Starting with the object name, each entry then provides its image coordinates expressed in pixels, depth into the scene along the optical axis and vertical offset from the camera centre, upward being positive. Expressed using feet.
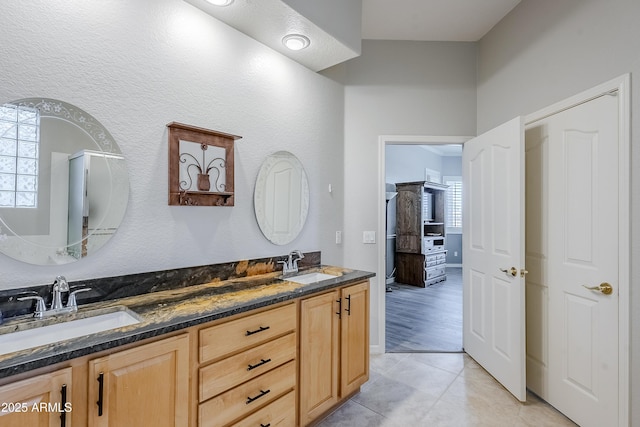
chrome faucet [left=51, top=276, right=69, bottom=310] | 4.45 -1.06
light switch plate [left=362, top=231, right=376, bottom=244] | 10.29 -0.60
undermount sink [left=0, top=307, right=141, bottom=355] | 3.86 -1.54
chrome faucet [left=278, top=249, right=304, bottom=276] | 7.88 -1.17
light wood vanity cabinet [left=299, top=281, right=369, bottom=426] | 6.23 -2.83
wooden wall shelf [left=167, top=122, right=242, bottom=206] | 6.03 +1.05
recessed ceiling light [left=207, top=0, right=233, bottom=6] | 6.11 +4.22
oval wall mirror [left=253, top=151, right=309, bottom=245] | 7.76 +0.53
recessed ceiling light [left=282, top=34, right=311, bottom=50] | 7.35 +4.23
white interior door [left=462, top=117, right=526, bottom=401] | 7.59 -0.91
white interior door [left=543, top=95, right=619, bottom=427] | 6.06 -0.82
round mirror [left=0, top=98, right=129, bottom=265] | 4.38 +0.51
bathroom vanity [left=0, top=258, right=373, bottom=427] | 3.32 -1.99
